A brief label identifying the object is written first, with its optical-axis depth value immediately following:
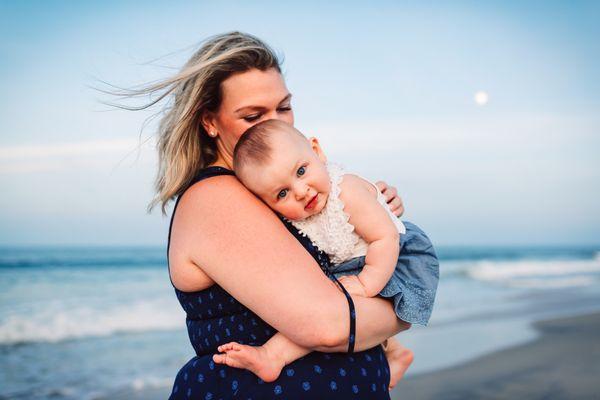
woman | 1.84
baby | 2.17
